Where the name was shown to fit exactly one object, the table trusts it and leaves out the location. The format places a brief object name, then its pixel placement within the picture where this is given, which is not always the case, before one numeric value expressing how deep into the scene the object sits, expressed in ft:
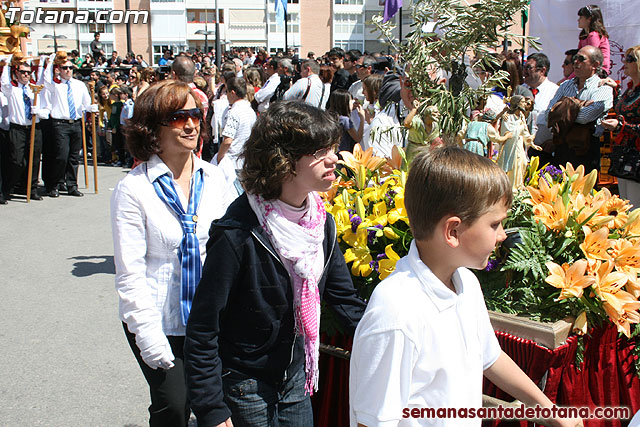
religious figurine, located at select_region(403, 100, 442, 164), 10.53
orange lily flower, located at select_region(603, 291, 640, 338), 8.21
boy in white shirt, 5.12
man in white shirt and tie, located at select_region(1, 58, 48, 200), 30.81
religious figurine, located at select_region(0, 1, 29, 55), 31.45
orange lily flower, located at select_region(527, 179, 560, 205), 9.43
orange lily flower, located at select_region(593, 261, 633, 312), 8.20
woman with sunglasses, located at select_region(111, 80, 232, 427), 7.86
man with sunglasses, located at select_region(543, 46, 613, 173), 19.70
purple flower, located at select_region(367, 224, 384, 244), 9.50
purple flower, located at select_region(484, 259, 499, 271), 8.82
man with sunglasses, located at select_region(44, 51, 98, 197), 31.78
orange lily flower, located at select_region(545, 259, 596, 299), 8.14
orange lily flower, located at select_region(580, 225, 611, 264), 8.52
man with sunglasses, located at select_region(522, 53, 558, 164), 23.82
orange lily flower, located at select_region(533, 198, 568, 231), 9.00
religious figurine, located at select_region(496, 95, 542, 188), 10.22
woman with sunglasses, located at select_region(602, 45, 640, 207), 17.16
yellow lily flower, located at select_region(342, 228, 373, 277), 9.30
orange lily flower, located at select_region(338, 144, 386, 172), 11.37
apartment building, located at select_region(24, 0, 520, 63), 193.47
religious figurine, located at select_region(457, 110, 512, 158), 10.03
